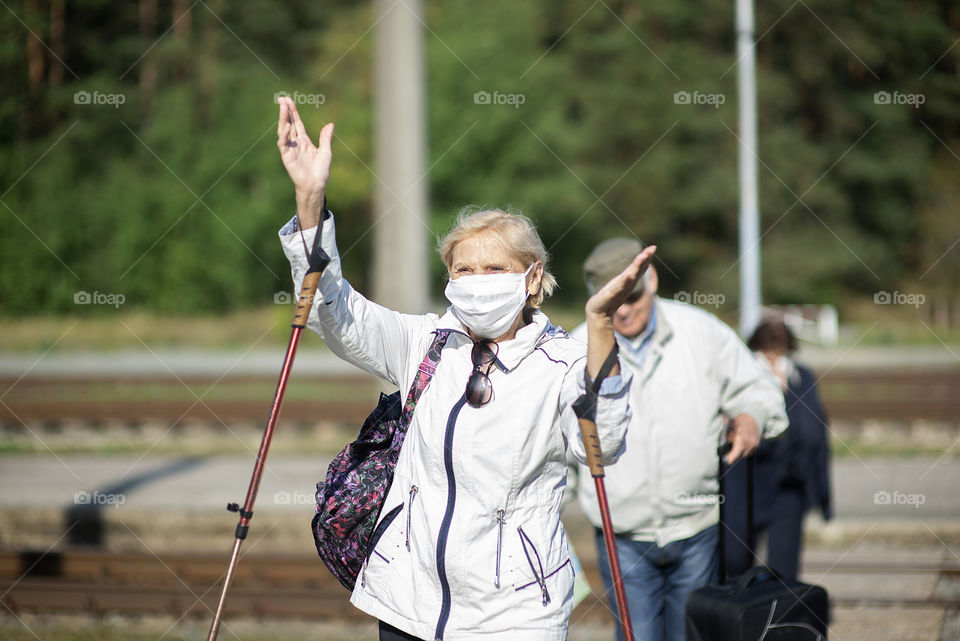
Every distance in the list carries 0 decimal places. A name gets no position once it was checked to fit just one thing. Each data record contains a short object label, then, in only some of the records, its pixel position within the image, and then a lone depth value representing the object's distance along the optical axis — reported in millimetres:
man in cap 6988
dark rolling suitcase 6160
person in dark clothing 9672
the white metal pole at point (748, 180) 17531
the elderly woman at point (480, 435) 4328
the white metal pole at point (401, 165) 14906
